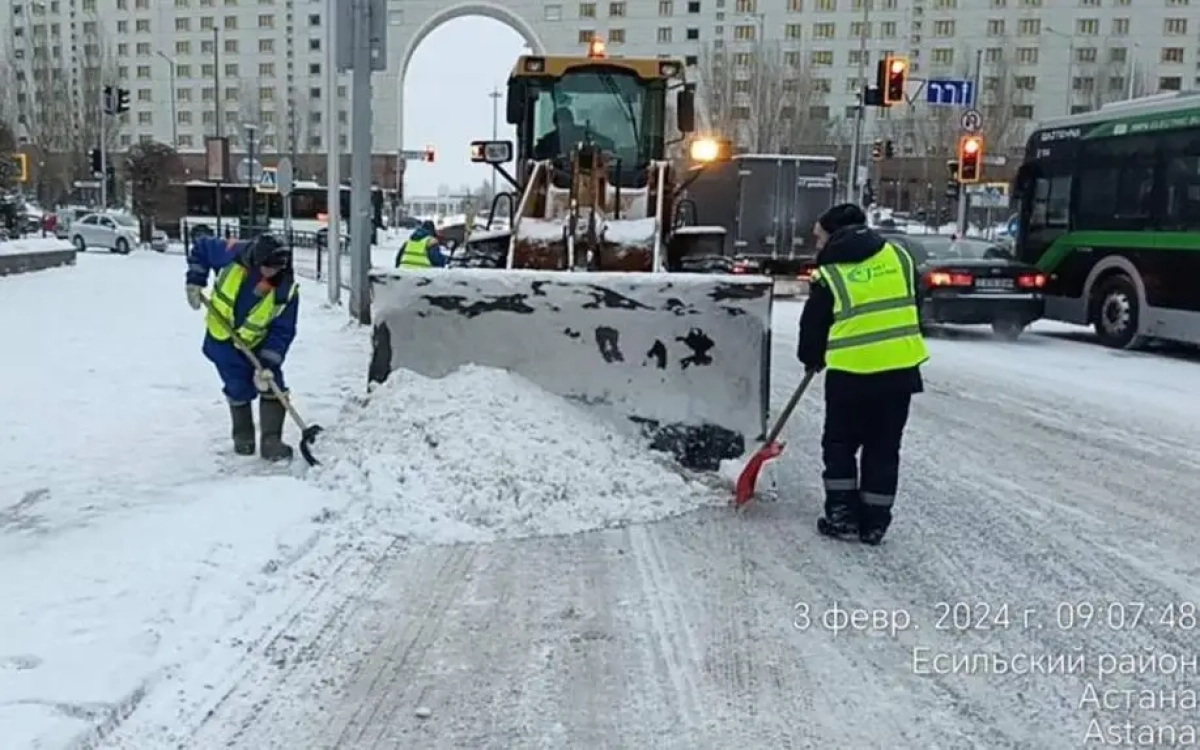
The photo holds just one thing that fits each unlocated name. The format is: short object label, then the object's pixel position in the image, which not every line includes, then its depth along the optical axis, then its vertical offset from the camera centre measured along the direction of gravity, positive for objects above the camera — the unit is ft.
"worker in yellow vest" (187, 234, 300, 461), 22.07 -1.88
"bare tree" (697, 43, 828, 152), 199.62 +25.04
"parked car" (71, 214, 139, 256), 125.90 -1.61
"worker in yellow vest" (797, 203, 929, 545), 17.95 -1.90
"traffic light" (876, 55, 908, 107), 70.74 +10.06
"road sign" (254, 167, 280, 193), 100.43 +4.08
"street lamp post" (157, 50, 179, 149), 278.83 +24.07
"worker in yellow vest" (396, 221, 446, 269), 40.91 -0.86
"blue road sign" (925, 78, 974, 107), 76.28 +10.27
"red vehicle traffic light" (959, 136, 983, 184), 75.87 +5.63
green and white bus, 43.98 +1.24
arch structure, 251.80 +45.38
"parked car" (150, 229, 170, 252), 132.67 -2.28
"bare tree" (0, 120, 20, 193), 90.12 +4.21
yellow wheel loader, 21.58 -2.06
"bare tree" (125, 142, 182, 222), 143.13 +5.61
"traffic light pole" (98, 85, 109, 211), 131.64 +7.03
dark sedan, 48.34 -2.09
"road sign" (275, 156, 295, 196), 62.75 +2.69
